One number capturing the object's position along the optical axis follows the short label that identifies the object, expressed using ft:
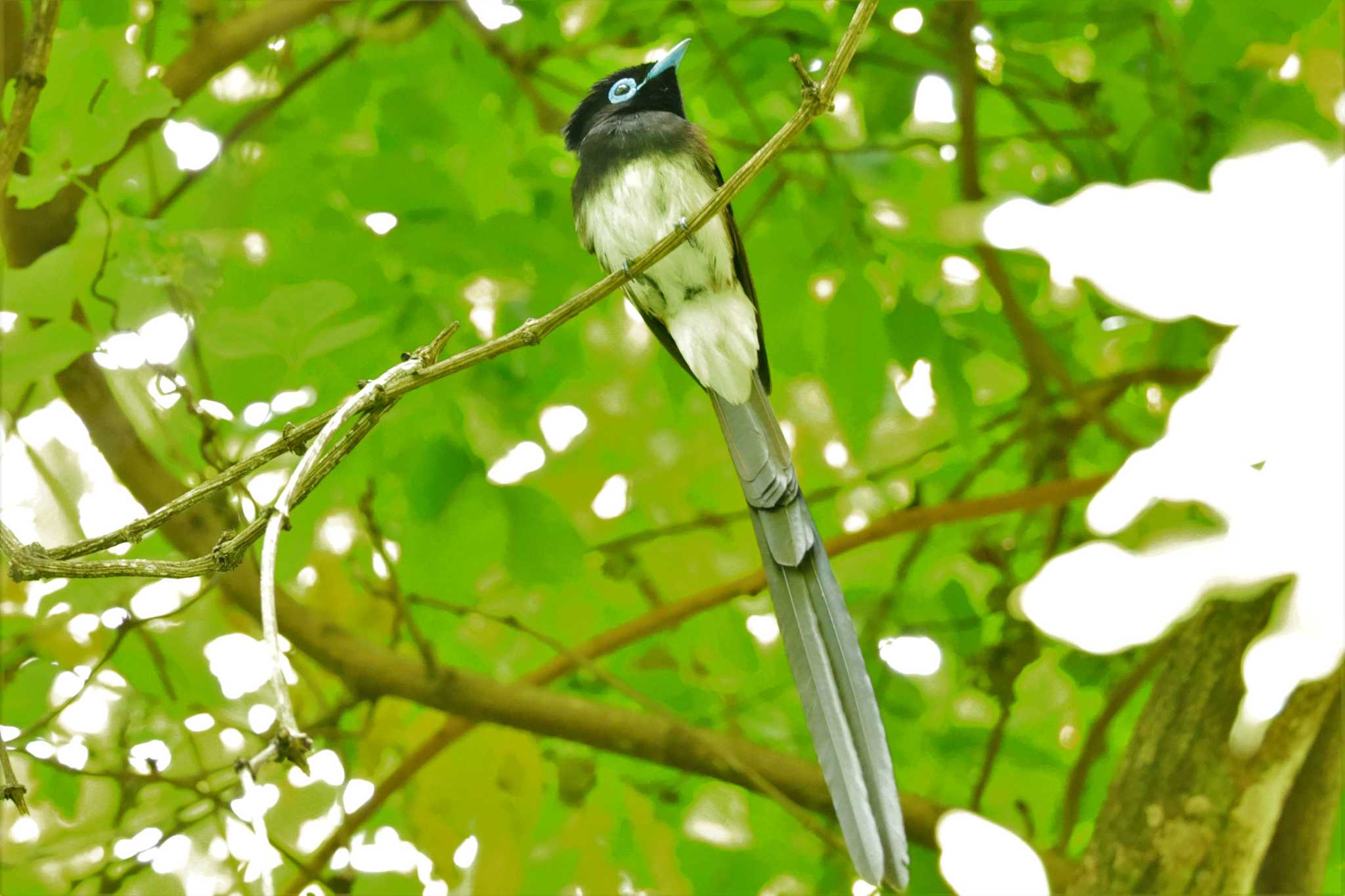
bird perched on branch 14.16
